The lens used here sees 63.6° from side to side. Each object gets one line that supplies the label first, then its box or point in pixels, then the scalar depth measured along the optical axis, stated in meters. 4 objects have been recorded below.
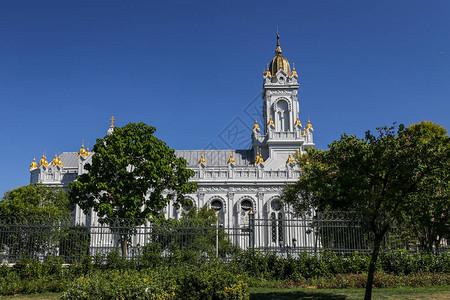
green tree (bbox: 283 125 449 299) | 10.21
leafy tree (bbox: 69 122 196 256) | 23.81
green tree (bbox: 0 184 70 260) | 29.58
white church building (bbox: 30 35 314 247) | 39.94
